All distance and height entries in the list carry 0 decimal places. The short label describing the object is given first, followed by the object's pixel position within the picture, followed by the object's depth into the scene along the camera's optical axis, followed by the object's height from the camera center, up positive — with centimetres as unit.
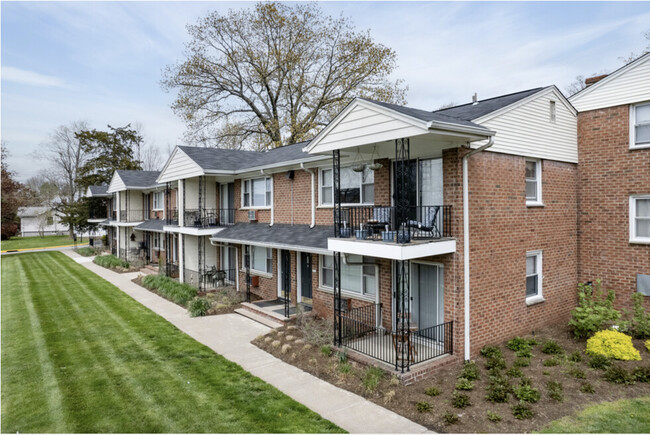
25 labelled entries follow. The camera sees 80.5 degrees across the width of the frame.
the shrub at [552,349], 948 -361
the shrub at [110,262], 2648 -369
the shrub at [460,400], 711 -366
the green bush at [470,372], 823 -363
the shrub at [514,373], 822 -362
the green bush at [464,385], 777 -367
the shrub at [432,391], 759 -369
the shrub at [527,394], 721 -362
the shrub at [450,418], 659 -368
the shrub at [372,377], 783 -359
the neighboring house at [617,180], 1109 +69
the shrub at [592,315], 1014 -300
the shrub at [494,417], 660 -367
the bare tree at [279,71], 3106 +1144
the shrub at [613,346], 895 -341
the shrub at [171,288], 1647 -366
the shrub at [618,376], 794 -363
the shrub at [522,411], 670 -367
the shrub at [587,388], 757 -367
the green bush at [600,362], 864 -361
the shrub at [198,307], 1434 -371
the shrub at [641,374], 801 -362
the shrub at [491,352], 917 -356
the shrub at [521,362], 879 -365
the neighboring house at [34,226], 7061 -282
